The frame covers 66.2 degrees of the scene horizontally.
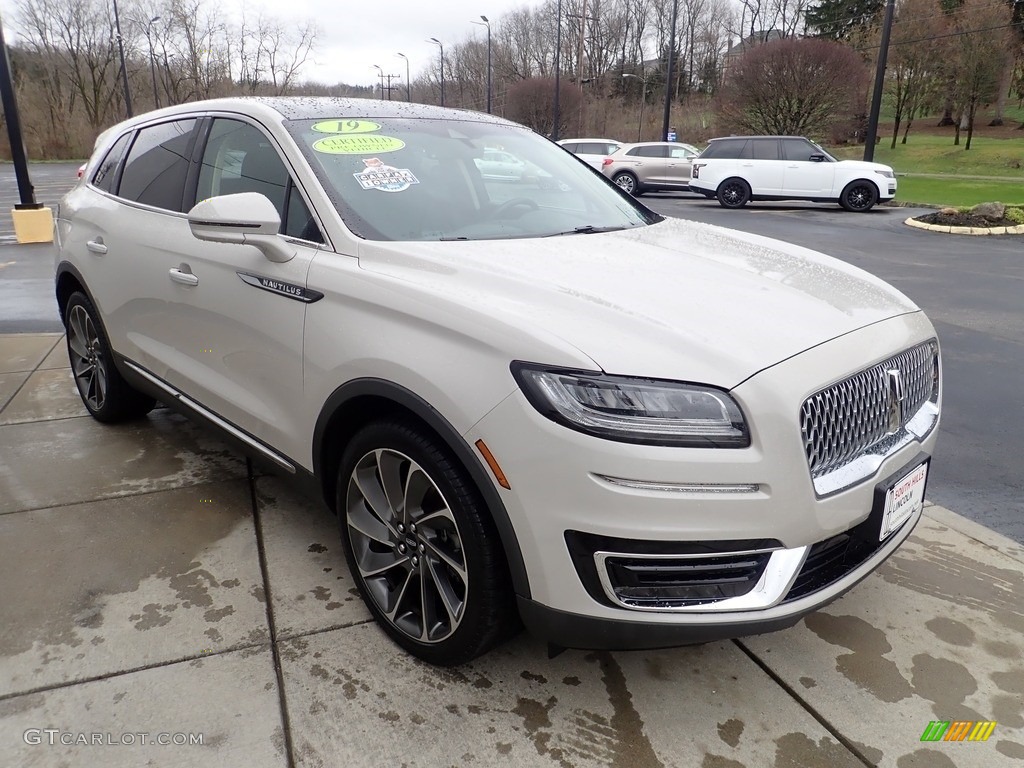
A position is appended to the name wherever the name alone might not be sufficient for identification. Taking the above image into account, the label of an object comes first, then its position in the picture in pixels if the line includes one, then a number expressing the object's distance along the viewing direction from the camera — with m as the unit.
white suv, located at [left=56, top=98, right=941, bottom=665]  1.89
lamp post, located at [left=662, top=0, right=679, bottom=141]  28.89
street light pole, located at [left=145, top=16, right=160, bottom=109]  52.22
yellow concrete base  11.70
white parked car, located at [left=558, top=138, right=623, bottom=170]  24.14
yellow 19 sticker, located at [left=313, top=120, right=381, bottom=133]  3.01
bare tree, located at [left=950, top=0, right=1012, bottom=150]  37.97
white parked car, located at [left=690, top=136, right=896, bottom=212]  18.16
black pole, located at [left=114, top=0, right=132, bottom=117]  41.19
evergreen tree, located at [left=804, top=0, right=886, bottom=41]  58.00
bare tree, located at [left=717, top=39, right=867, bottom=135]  30.09
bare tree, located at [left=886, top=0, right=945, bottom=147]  41.22
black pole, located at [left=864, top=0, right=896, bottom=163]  19.06
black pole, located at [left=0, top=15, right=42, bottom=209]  10.57
